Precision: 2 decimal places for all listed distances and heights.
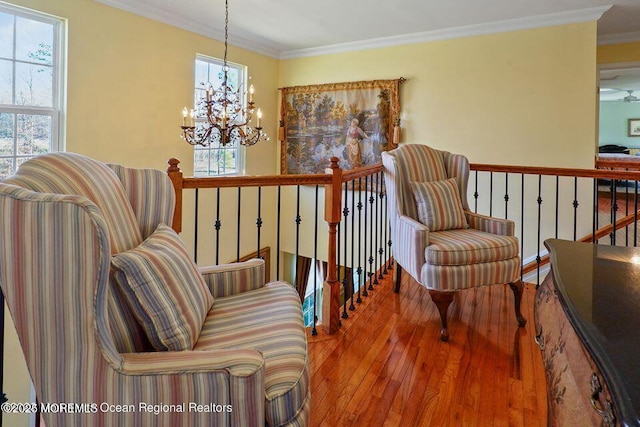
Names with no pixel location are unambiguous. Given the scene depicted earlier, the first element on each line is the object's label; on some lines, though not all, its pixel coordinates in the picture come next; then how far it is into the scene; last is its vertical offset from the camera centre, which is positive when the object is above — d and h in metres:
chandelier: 3.11 +0.71
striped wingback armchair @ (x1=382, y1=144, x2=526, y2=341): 2.36 -0.15
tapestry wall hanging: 4.90 +1.11
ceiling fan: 8.77 +2.66
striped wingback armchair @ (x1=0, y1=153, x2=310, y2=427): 0.93 -0.33
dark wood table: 0.55 -0.22
